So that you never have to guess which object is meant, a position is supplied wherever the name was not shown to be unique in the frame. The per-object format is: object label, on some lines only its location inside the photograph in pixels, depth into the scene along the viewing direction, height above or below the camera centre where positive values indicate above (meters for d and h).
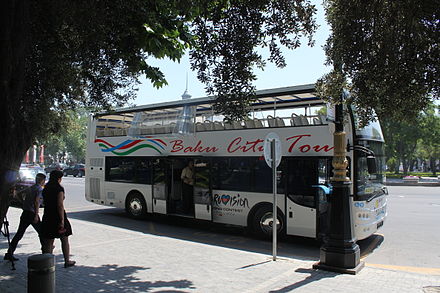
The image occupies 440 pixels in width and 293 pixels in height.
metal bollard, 3.90 -1.16
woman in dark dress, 6.20 -0.81
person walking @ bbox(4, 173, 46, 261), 6.75 -0.73
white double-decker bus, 8.77 -0.02
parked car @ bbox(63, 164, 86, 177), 46.88 -0.74
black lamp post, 6.49 -1.00
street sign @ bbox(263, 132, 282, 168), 7.45 +0.28
